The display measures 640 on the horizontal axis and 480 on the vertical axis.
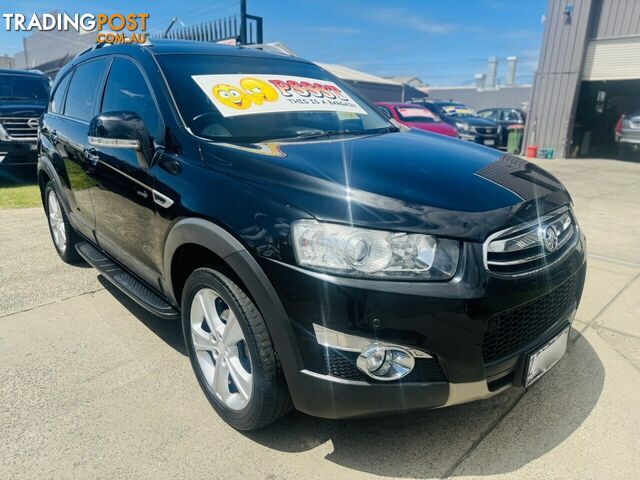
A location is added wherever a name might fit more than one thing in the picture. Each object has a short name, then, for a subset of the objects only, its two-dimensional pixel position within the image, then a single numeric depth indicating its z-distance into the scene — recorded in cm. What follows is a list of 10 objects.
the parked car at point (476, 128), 1429
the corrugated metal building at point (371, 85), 3000
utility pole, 1142
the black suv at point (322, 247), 171
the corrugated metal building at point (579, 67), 1198
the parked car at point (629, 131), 1259
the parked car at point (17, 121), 806
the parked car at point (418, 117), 1074
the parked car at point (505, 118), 1558
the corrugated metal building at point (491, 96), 3762
